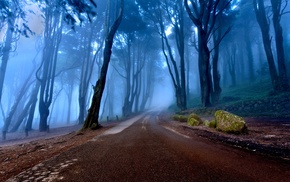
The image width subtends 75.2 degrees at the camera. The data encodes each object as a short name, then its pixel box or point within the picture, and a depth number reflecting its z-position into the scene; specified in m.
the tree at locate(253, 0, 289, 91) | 14.47
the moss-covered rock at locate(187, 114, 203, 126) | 9.20
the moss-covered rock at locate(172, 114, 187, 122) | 12.08
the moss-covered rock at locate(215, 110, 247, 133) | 5.73
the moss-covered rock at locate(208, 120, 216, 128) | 7.38
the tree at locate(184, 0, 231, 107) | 13.85
